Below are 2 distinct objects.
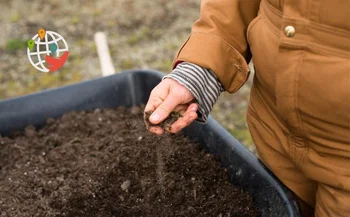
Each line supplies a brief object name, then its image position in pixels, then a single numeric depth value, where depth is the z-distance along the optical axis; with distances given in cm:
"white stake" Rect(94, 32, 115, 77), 200
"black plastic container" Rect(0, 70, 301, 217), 148
